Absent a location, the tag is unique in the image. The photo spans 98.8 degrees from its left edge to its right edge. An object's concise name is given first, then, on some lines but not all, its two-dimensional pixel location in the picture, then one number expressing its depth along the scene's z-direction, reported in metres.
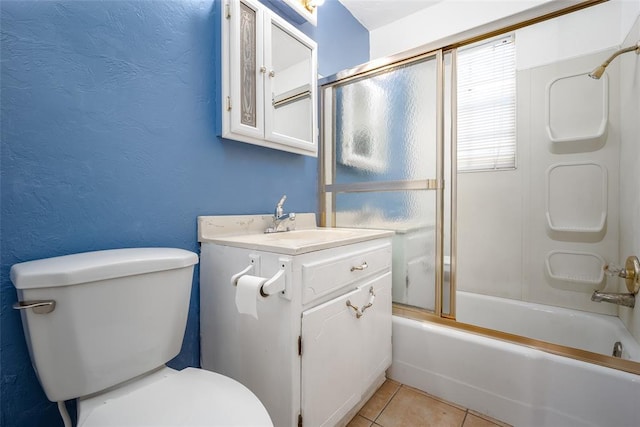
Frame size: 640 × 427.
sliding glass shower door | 1.41
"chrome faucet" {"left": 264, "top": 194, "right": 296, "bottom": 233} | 1.42
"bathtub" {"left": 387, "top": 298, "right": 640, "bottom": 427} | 1.00
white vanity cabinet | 0.88
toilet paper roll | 0.81
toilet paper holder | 0.81
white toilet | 0.66
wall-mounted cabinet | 1.18
